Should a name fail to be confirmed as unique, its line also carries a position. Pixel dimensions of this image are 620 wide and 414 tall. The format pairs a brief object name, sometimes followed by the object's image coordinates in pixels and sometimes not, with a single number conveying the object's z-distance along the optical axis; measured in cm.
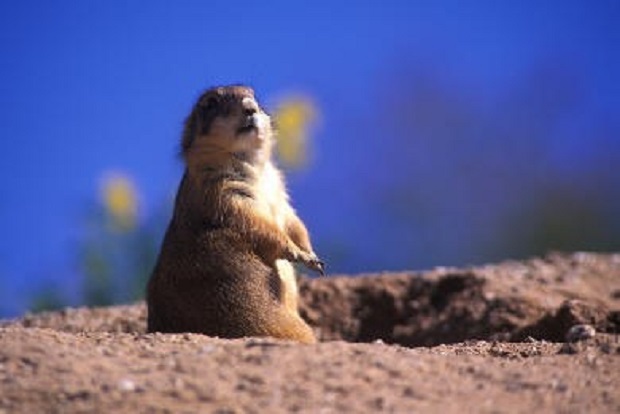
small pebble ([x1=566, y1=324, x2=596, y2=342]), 1220
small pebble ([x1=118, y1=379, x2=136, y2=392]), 923
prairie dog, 1412
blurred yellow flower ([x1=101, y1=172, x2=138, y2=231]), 2209
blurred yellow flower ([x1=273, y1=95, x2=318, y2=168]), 2197
